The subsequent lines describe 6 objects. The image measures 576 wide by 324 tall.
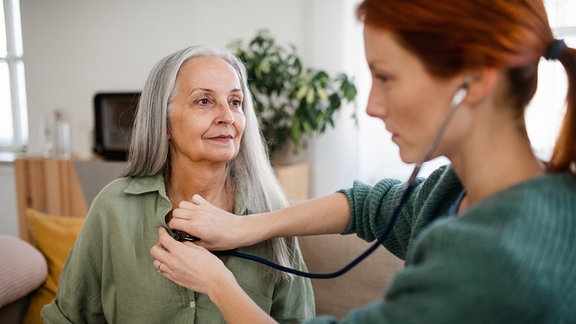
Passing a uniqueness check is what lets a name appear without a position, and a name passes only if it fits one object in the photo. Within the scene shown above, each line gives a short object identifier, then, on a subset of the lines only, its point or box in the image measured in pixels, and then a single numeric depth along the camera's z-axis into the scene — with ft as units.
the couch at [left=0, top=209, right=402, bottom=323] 5.47
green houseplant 9.55
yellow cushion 5.81
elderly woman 4.05
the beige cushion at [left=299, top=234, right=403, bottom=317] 5.52
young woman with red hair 2.02
